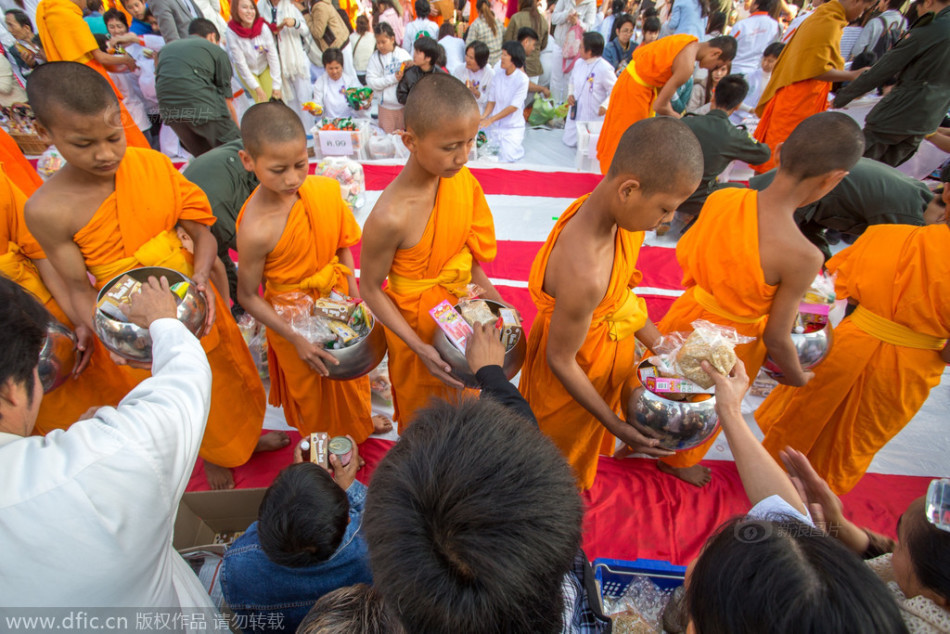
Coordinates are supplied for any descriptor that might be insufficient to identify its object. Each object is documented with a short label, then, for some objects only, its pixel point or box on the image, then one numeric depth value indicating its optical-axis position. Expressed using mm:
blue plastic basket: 1812
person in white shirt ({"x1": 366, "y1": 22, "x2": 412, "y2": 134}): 7422
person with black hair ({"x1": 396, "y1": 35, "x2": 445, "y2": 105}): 6184
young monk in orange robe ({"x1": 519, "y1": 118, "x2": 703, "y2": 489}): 1721
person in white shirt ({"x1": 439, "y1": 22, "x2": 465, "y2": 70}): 8562
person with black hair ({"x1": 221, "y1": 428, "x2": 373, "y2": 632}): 1443
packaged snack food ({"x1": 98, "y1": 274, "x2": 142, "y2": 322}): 1818
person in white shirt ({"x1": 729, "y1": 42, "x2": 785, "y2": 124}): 6771
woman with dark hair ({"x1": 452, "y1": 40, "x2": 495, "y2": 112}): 7129
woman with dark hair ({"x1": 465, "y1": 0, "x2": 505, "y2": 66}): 8719
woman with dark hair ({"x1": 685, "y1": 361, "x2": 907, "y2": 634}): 791
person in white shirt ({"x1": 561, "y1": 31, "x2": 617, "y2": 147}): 7055
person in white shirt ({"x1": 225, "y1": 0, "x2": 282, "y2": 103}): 6625
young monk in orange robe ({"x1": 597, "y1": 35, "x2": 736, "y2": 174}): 4852
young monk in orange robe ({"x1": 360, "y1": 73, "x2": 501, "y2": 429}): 2000
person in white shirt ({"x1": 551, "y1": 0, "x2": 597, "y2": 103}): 9000
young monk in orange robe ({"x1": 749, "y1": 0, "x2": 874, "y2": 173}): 4832
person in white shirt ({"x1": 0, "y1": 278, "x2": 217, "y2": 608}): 931
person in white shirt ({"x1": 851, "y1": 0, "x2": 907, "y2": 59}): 6754
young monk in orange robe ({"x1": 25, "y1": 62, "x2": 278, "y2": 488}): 1896
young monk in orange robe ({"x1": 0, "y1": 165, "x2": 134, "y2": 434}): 2246
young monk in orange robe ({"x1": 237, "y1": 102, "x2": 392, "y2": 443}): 2172
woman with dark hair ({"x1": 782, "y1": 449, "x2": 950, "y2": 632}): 1075
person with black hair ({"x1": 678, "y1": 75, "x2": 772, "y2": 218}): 4449
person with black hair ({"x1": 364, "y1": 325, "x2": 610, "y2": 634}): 794
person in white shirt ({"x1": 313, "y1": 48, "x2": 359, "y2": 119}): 7574
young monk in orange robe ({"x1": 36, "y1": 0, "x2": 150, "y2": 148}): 5195
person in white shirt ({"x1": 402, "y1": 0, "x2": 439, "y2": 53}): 8922
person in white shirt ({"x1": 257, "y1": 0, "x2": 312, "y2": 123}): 7363
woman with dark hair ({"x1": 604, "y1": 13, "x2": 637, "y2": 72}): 8359
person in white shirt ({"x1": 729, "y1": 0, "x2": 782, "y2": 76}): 7148
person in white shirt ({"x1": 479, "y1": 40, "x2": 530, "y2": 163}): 7117
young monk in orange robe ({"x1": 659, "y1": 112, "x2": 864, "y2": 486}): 2018
